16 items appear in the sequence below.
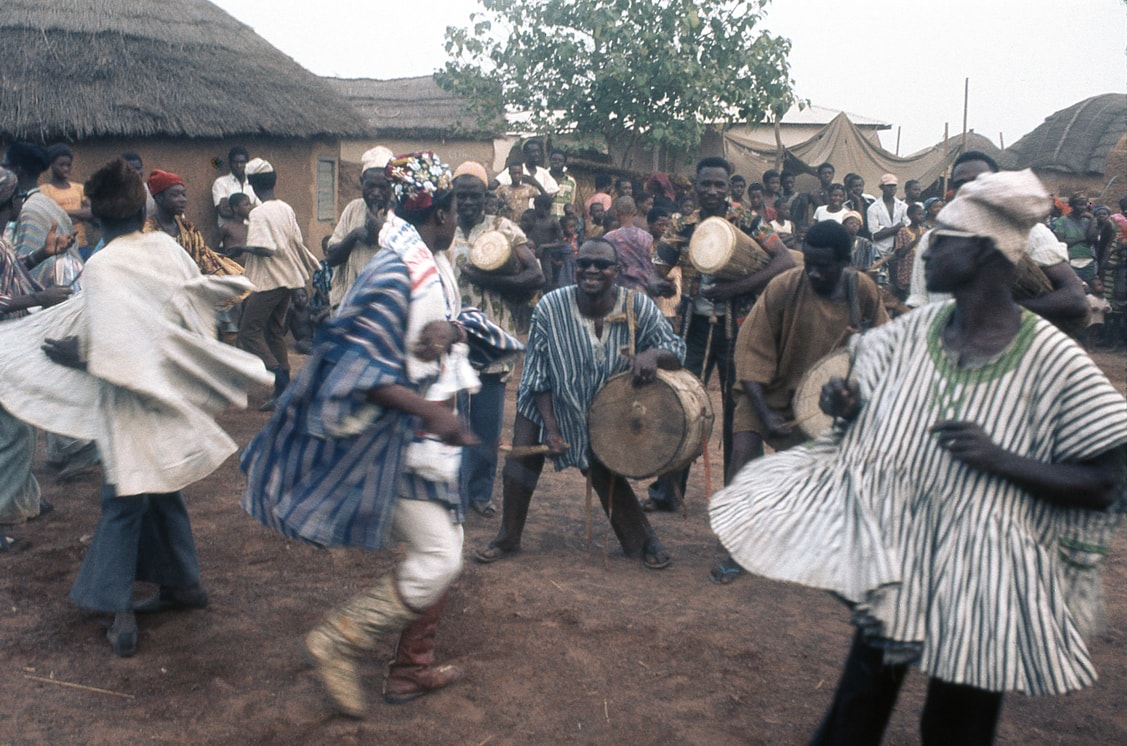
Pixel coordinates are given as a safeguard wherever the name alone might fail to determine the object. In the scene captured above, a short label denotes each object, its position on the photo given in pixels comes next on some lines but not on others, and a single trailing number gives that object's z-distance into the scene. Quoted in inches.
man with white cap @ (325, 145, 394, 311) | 275.4
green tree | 655.1
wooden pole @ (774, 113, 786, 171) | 717.2
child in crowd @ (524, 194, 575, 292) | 455.8
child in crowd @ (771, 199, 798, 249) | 461.5
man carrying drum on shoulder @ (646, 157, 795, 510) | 217.8
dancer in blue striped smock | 121.9
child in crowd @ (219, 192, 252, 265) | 347.6
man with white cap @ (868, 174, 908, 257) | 502.3
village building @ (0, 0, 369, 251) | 455.5
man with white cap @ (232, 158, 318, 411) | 327.0
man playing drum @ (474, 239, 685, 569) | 195.0
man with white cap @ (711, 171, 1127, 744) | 87.4
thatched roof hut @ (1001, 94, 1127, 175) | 851.4
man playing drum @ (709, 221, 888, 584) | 181.0
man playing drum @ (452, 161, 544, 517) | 227.8
